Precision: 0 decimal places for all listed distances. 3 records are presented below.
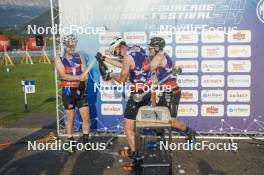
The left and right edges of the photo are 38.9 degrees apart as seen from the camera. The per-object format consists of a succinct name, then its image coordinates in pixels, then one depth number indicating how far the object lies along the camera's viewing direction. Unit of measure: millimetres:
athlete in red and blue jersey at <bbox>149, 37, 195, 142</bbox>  7652
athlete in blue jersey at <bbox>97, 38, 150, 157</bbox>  6805
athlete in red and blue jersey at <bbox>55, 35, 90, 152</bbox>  7836
